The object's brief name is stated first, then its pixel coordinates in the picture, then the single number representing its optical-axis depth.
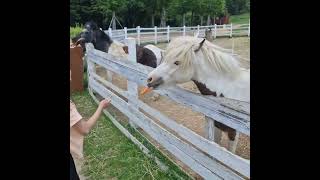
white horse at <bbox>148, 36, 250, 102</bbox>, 1.85
